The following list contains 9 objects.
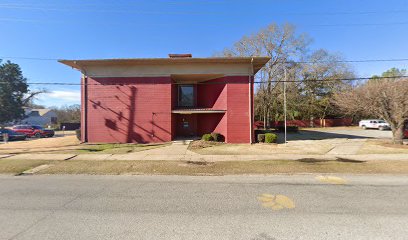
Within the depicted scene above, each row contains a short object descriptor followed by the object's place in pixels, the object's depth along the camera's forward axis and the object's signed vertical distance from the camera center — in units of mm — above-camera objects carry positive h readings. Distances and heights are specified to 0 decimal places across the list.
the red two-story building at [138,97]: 16922 +2065
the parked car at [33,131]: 25728 -1046
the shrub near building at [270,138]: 16469 -1281
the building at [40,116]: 63238 +2016
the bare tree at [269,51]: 30516 +10372
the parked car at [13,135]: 22555 -1390
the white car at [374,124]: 32409 -429
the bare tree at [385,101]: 13555 +1397
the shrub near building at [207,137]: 16516 -1200
